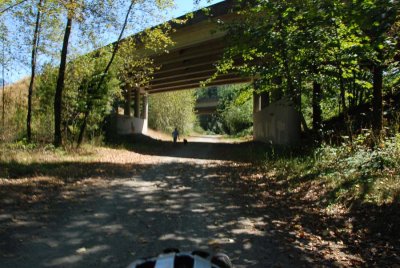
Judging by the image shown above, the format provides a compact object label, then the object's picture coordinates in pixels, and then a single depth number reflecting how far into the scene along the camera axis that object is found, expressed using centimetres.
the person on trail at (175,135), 2943
